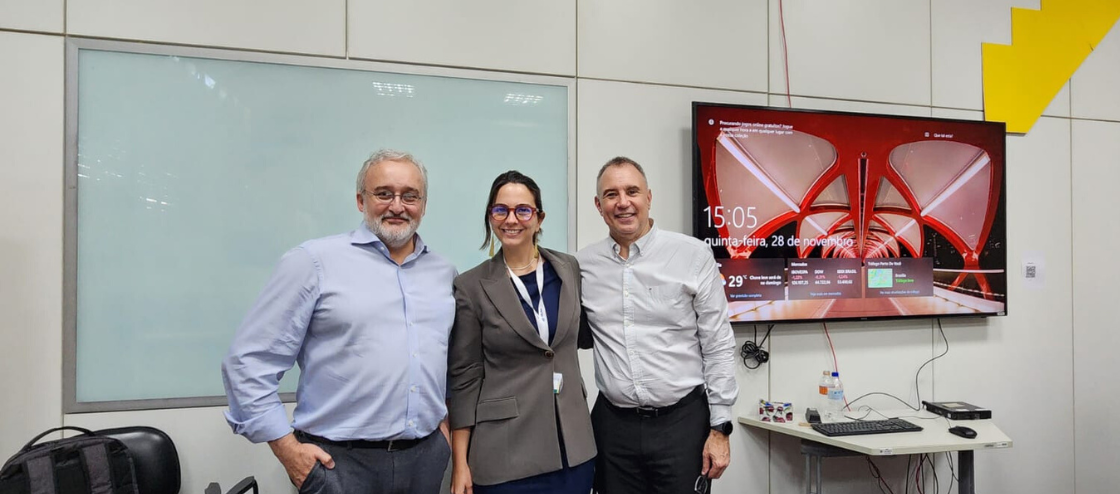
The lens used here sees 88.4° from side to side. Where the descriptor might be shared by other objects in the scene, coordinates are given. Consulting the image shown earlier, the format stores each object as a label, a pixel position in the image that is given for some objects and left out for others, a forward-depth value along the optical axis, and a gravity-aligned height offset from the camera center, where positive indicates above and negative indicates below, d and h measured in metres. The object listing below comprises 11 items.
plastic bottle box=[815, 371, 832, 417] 2.96 -0.71
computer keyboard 2.60 -0.80
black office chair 2.19 -0.80
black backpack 1.90 -0.75
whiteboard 2.30 +0.27
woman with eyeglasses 1.64 -0.36
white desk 2.46 -0.83
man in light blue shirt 1.54 -0.30
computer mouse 2.60 -0.82
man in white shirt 1.86 -0.33
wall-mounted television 2.86 +0.21
